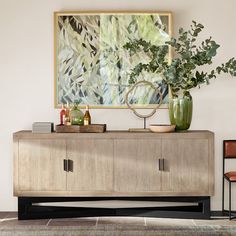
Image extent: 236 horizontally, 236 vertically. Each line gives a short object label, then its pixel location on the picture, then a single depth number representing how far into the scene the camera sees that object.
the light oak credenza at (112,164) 4.97
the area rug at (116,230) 4.57
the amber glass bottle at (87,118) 5.15
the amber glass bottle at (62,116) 5.21
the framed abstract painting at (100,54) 5.32
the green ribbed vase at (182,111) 5.11
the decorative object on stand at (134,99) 5.29
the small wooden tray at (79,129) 5.06
